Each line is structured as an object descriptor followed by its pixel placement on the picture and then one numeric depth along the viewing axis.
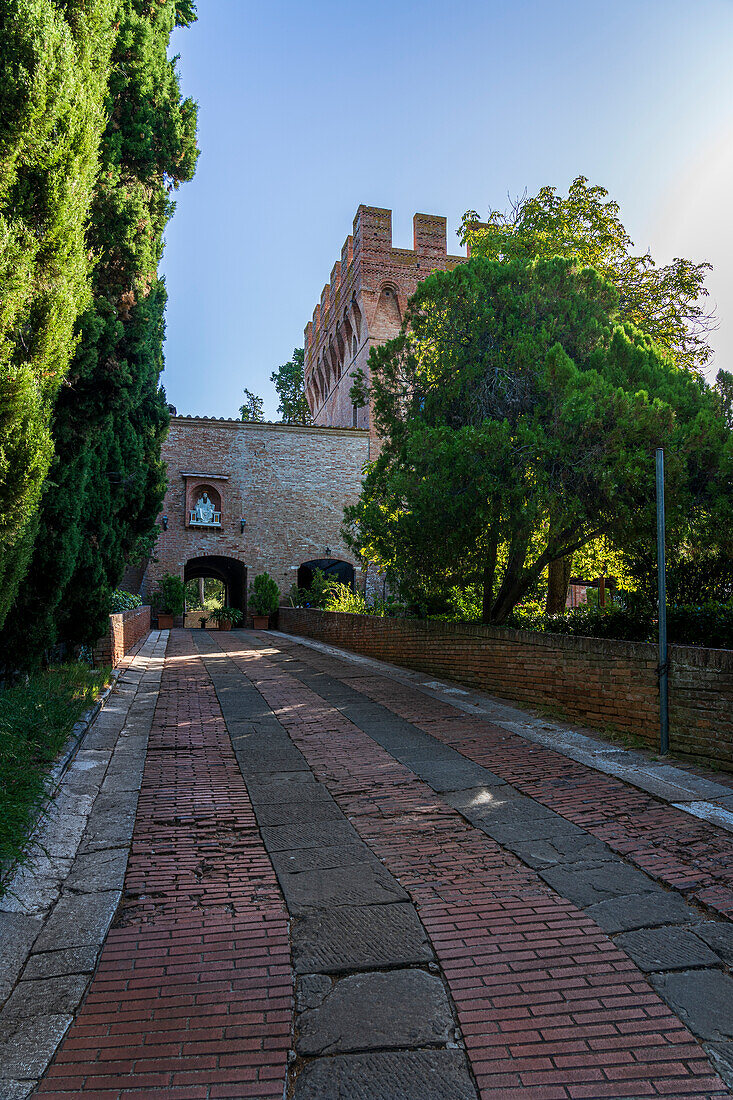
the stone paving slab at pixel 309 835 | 4.11
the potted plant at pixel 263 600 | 24.72
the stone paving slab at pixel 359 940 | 2.84
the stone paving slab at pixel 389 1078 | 2.12
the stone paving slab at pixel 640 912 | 3.14
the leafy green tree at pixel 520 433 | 7.63
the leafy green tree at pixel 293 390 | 45.28
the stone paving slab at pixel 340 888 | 3.38
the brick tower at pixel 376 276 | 28.83
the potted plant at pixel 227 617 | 25.20
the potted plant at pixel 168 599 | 24.16
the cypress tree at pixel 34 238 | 5.13
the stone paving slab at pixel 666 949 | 2.82
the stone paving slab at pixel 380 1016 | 2.35
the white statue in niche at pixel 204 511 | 25.42
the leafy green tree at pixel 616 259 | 12.94
